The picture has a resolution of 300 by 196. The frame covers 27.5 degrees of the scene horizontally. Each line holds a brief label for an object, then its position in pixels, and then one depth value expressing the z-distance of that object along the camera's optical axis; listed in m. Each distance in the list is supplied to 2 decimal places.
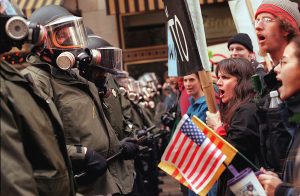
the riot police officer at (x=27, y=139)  2.71
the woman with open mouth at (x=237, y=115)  4.20
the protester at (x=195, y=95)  6.02
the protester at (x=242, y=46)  6.46
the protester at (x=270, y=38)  3.79
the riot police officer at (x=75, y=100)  4.61
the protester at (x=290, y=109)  3.24
